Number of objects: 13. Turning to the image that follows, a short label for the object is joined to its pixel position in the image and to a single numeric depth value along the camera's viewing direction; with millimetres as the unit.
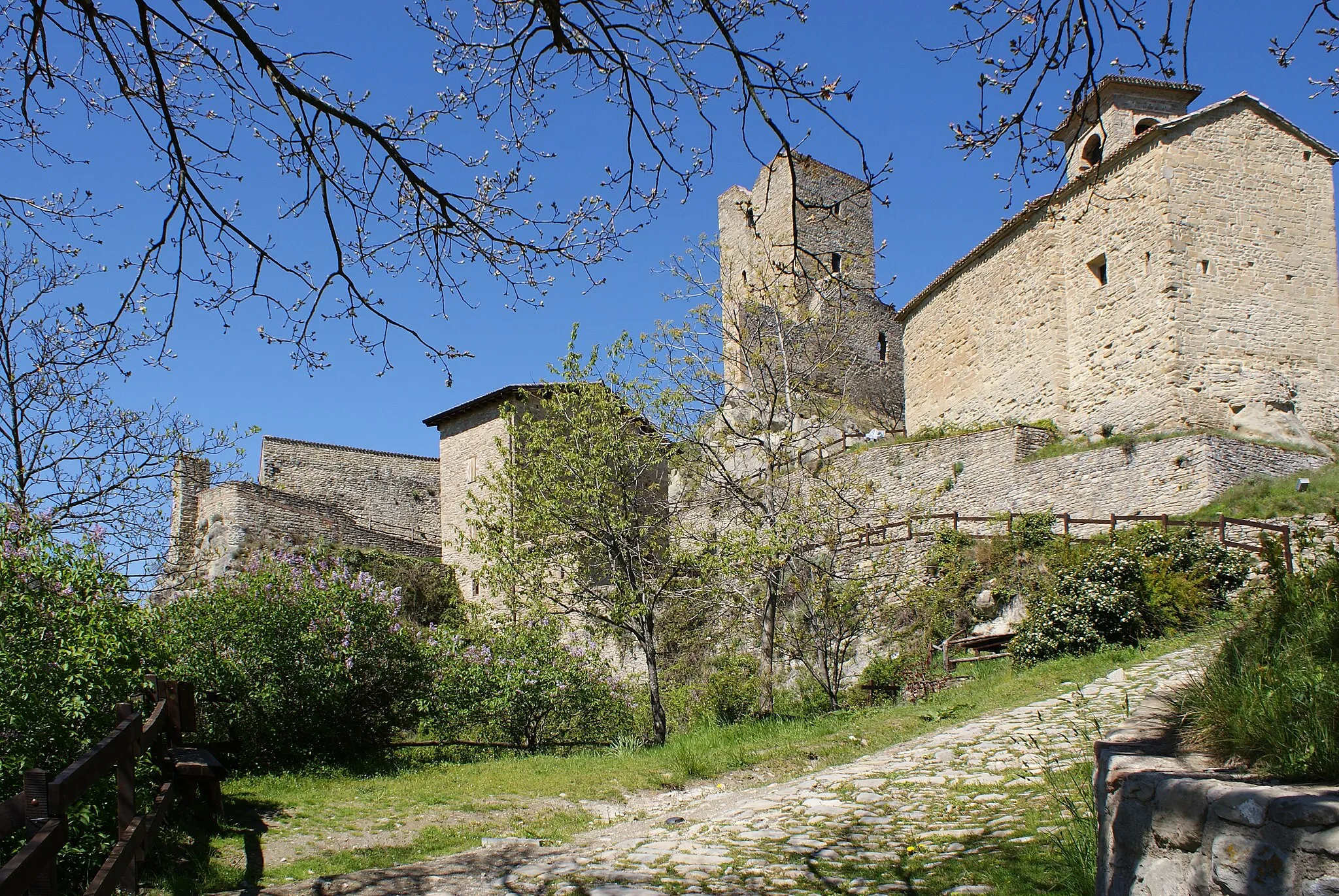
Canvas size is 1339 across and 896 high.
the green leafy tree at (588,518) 14734
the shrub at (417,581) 26875
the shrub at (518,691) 14133
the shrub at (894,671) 14711
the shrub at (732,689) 15023
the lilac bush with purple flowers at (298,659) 11773
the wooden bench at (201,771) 7555
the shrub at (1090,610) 11781
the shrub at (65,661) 6152
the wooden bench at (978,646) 14062
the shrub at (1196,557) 12117
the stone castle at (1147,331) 17781
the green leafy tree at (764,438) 13461
